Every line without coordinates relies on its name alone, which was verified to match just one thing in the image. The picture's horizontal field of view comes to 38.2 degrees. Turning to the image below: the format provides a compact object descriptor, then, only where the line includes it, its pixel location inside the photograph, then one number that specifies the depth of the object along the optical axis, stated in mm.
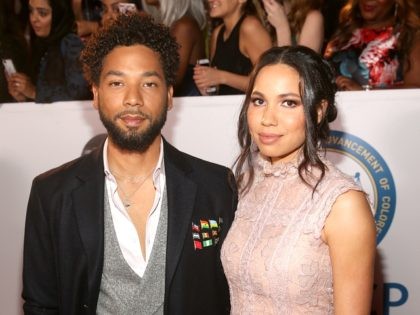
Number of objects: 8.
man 2248
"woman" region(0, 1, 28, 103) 3732
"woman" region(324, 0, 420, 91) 3355
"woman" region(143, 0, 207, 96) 3541
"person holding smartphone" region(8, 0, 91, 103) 3576
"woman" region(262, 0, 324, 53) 3379
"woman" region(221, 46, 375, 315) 2010
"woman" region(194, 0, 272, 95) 3357
